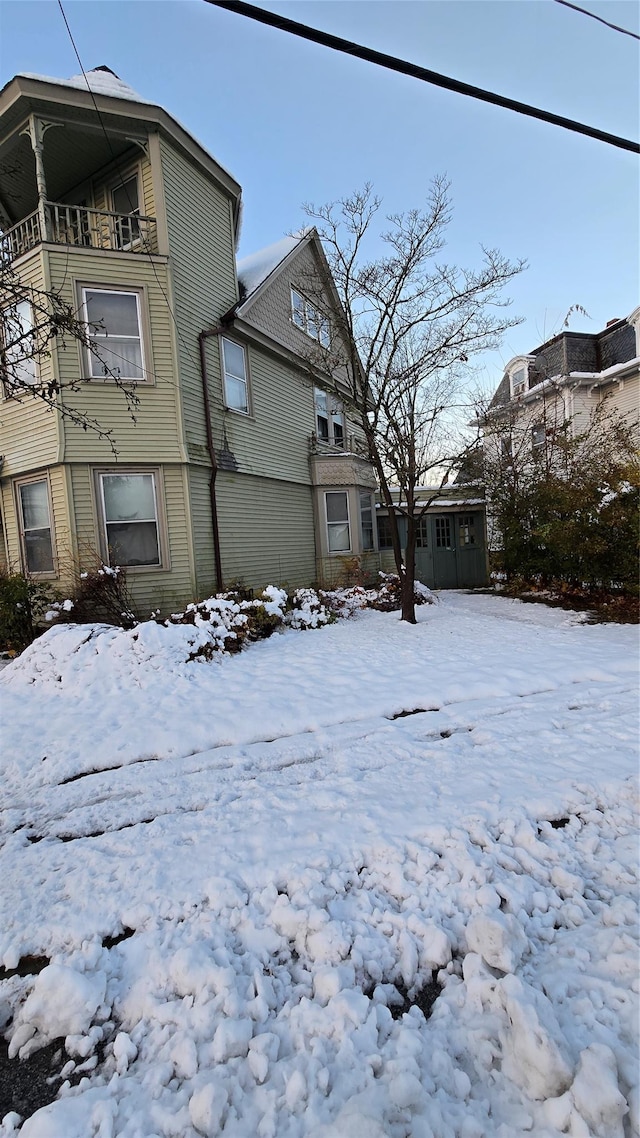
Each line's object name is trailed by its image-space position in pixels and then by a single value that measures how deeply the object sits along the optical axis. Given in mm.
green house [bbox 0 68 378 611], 8742
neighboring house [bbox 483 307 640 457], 18156
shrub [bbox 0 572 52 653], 8008
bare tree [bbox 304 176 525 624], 8719
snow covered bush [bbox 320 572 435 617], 10094
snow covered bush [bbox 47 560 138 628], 7875
